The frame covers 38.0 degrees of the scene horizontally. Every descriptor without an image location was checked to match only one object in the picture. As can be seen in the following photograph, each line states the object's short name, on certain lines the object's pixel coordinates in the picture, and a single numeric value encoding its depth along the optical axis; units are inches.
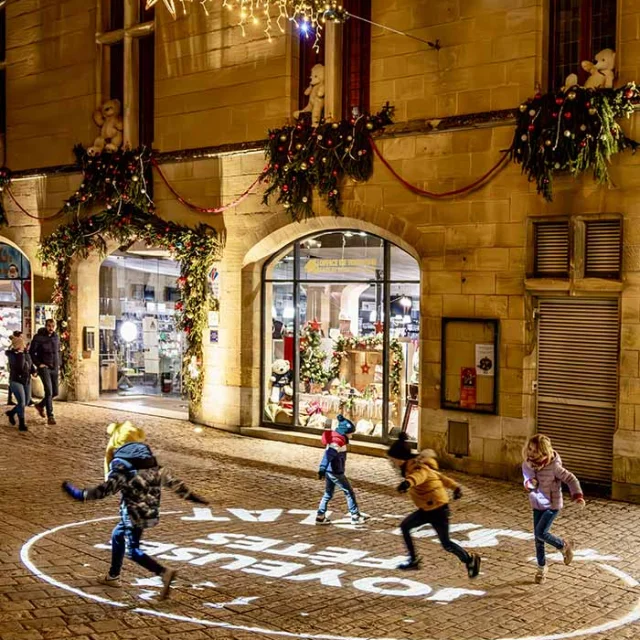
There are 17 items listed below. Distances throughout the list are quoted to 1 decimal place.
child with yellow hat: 288.8
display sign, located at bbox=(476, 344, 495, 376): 503.8
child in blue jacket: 385.4
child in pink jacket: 311.9
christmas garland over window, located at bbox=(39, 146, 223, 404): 646.5
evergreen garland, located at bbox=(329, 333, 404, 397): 572.7
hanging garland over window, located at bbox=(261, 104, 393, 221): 550.6
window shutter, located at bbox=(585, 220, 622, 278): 465.1
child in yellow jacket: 313.6
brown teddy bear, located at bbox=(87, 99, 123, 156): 707.4
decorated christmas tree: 609.9
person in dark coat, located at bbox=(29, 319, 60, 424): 634.2
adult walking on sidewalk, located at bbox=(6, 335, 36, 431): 617.0
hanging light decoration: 543.8
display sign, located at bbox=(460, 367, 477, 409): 510.3
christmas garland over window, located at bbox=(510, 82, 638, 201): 450.0
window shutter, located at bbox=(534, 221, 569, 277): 481.4
